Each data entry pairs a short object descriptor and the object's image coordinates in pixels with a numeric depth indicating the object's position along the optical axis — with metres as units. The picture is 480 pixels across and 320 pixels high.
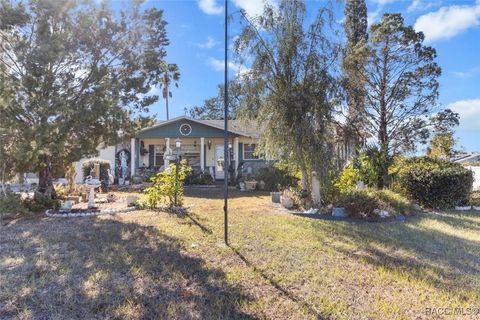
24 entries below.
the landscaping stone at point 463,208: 10.30
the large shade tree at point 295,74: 8.80
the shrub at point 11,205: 8.18
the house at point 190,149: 18.05
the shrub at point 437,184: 10.17
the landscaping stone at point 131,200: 9.44
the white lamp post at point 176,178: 8.92
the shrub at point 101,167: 15.86
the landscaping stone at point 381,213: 8.24
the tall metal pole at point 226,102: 5.77
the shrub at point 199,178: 17.59
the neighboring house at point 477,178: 14.59
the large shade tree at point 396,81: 12.80
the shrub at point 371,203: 8.34
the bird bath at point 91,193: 9.44
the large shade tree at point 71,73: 7.84
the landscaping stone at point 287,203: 9.67
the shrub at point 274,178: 15.38
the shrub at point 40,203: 8.88
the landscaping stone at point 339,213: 8.41
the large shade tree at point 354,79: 9.94
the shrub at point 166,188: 8.95
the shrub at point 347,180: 9.65
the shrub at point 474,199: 10.68
